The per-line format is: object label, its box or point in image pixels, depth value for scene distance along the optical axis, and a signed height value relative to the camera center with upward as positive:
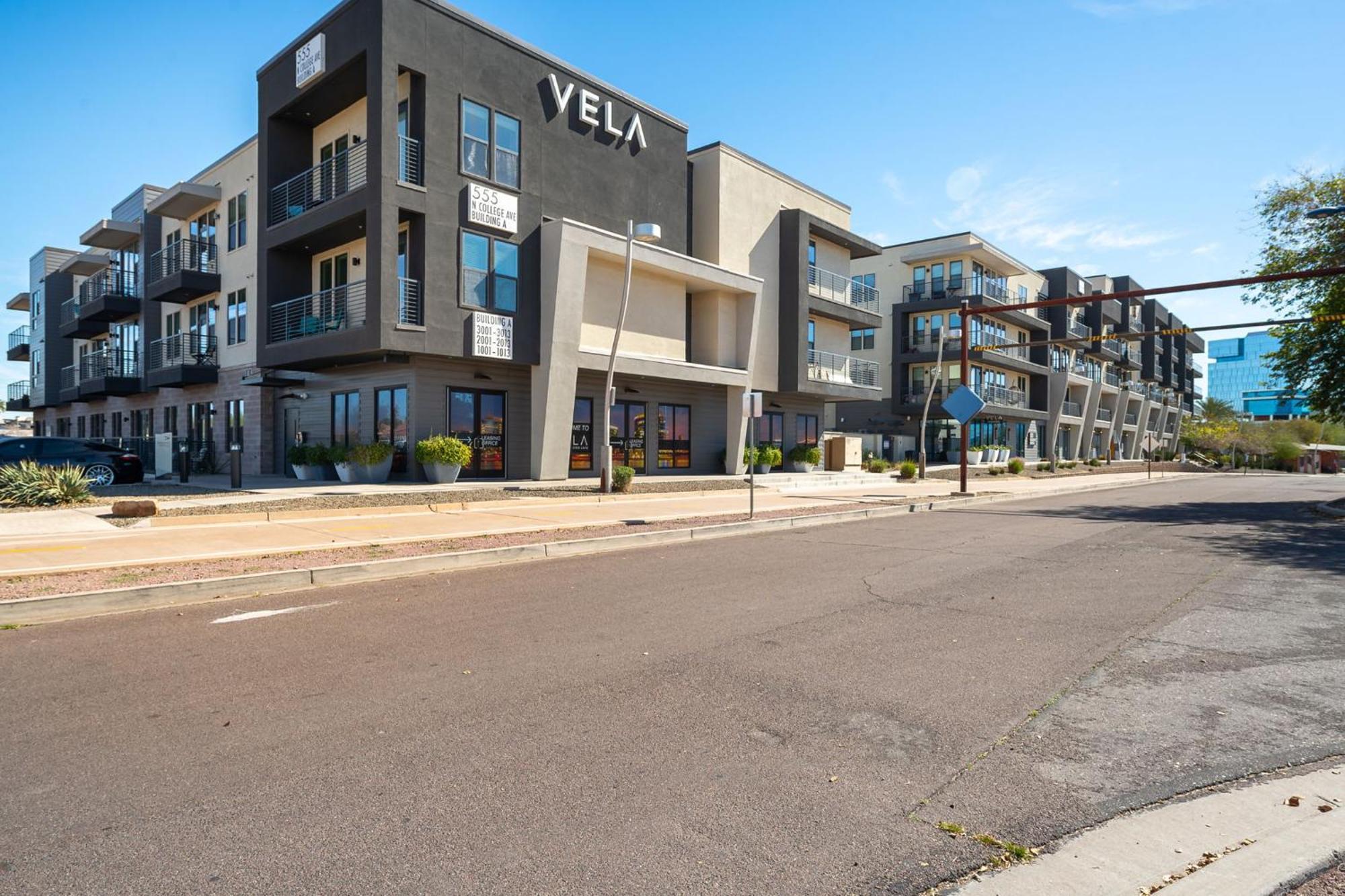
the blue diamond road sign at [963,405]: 22.98 +1.11
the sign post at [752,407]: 15.07 +0.63
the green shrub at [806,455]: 33.06 -0.68
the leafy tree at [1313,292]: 21.53 +4.59
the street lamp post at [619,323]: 18.09 +2.98
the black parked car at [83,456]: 20.30 -0.75
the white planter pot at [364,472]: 21.86 -1.13
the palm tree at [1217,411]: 101.88 +4.64
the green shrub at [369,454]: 21.52 -0.59
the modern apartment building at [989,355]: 49.84 +6.22
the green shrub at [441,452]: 20.91 -0.48
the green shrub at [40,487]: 14.85 -1.14
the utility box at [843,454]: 34.44 -0.63
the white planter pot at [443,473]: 21.11 -1.08
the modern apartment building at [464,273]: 21.03 +5.51
